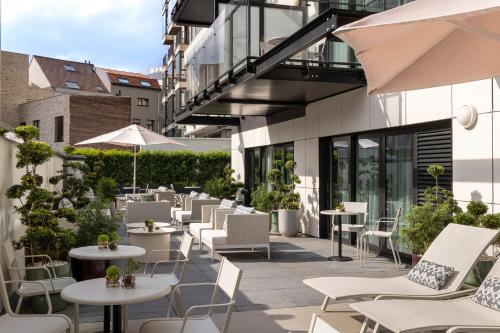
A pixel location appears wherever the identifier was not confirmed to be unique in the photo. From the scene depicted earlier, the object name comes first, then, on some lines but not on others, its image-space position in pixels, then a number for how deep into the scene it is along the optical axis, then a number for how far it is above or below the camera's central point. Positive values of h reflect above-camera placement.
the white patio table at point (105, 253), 5.43 -0.85
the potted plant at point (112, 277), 3.93 -0.78
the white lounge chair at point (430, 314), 3.76 -1.11
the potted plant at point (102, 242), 5.83 -0.75
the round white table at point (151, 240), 8.48 -1.06
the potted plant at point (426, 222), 7.03 -0.63
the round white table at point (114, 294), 3.61 -0.87
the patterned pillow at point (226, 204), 10.77 -0.59
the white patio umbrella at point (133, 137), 11.48 +0.92
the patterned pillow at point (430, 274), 5.09 -1.01
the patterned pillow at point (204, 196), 13.85 -0.52
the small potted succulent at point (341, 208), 9.49 -0.58
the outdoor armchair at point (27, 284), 4.99 -1.13
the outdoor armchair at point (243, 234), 9.02 -1.03
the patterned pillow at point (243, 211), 9.54 -0.64
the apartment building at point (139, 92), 48.47 +8.35
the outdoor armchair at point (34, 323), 3.71 -1.12
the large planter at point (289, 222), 12.52 -1.13
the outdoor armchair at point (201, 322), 3.71 -1.12
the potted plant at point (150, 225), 8.49 -0.81
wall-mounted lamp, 7.28 +0.89
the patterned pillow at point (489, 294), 4.35 -1.03
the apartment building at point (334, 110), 7.39 +1.28
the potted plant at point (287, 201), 12.53 -0.62
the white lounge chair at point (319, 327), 2.33 -0.71
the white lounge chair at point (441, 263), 4.96 -0.98
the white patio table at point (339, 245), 9.12 -1.22
